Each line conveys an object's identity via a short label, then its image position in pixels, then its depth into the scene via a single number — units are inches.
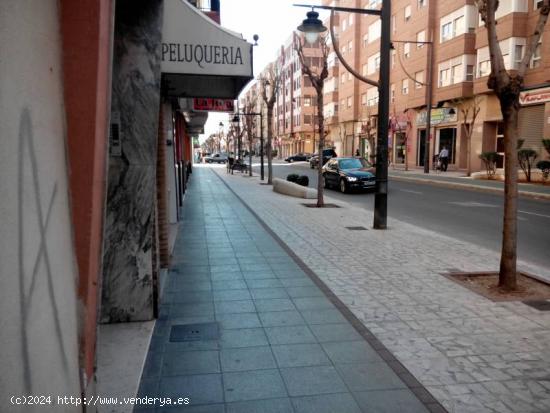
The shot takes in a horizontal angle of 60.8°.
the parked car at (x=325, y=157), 1759.1
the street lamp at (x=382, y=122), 416.2
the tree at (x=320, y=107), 569.6
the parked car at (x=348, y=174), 801.6
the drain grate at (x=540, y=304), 205.6
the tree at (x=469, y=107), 1189.7
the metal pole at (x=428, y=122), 1284.4
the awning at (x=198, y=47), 201.9
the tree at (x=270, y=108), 936.3
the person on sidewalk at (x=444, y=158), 1292.8
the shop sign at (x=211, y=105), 560.4
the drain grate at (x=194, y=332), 172.9
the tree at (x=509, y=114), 226.7
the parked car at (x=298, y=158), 2564.0
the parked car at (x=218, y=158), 2635.3
